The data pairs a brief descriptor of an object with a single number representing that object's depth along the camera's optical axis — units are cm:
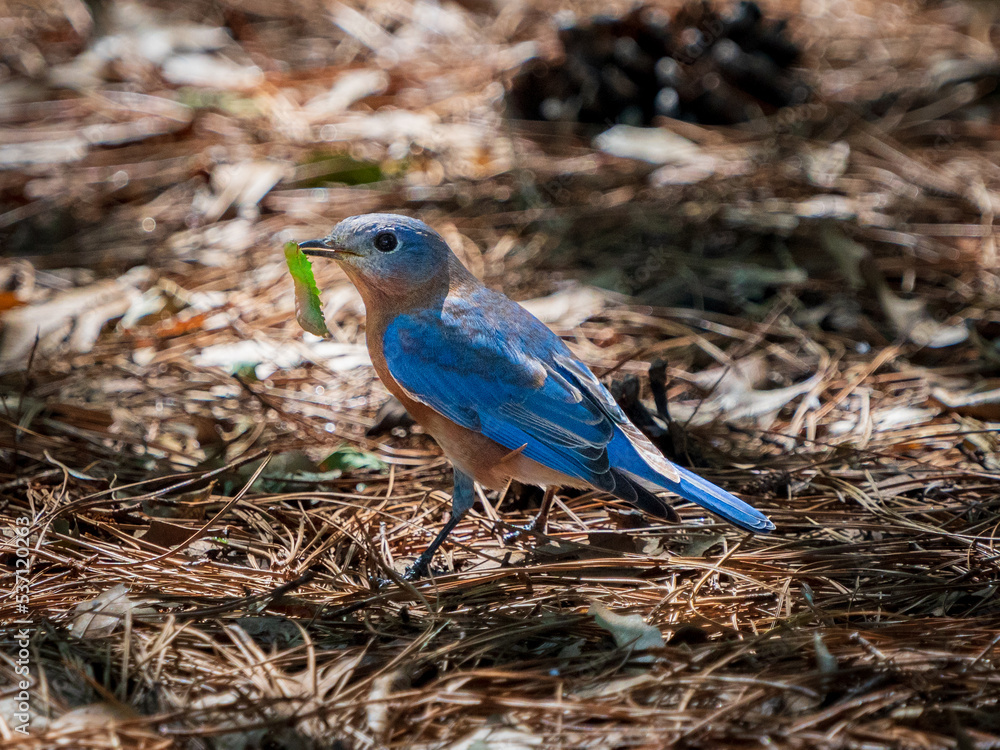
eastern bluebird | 605
